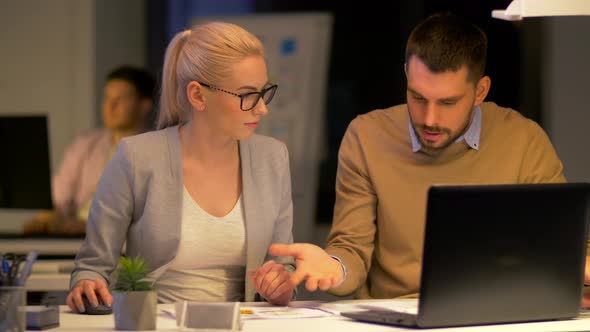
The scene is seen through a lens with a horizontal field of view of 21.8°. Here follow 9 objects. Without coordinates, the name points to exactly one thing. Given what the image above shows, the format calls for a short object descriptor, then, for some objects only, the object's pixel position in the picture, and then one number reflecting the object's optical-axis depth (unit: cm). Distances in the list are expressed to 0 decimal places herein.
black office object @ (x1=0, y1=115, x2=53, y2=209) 644
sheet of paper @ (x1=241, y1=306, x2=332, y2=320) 354
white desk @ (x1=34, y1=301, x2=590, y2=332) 325
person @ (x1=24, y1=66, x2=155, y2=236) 828
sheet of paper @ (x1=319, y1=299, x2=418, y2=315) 370
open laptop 307
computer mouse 361
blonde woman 405
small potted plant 317
